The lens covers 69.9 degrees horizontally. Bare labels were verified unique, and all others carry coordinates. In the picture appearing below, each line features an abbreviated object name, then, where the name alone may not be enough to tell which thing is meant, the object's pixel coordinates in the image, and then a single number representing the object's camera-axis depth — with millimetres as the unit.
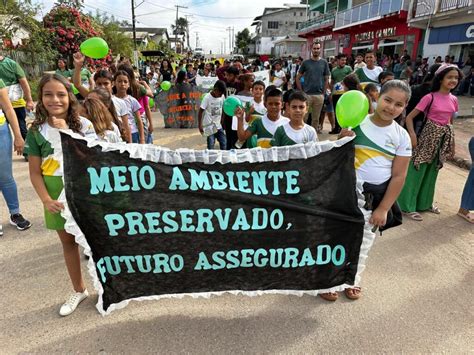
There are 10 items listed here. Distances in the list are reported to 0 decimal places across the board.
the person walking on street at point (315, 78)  6812
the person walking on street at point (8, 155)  3214
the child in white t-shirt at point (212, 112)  5359
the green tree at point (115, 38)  25109
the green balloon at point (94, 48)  3451
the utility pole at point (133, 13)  24975
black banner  2010
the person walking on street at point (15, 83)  4102
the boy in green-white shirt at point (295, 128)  2797
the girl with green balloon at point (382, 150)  2262
